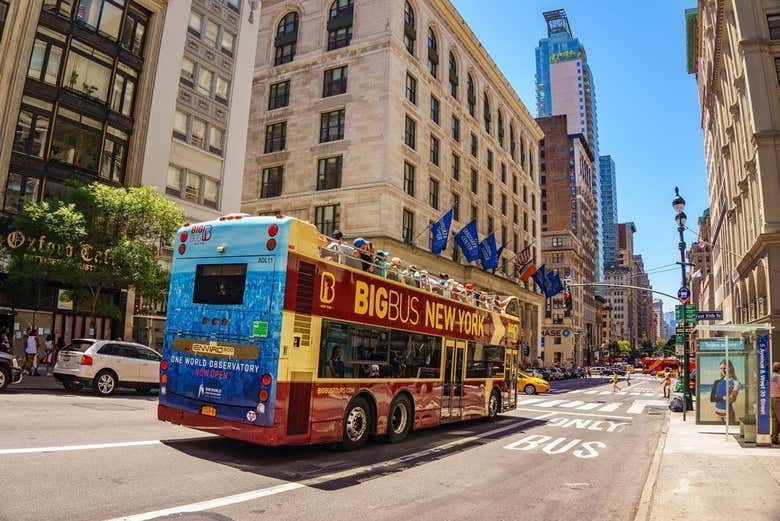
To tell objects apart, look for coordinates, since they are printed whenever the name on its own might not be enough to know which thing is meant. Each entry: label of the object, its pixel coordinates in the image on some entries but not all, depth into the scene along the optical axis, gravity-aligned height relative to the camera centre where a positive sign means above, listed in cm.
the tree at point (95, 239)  1867 +330
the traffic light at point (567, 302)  3275 +340
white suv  1630 -115
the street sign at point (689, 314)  2278 +216
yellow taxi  3388 -200
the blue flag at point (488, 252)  4088 +770
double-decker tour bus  823 +1
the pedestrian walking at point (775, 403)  1238 -86
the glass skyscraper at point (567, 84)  17650 +9450
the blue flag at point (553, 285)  5294 +708
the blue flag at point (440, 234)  3531 +773
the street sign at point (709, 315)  2308 +217
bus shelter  1234 -39
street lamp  2258 +629
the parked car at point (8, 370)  1465 -128
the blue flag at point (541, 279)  5256 +755
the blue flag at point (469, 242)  3756 +776
